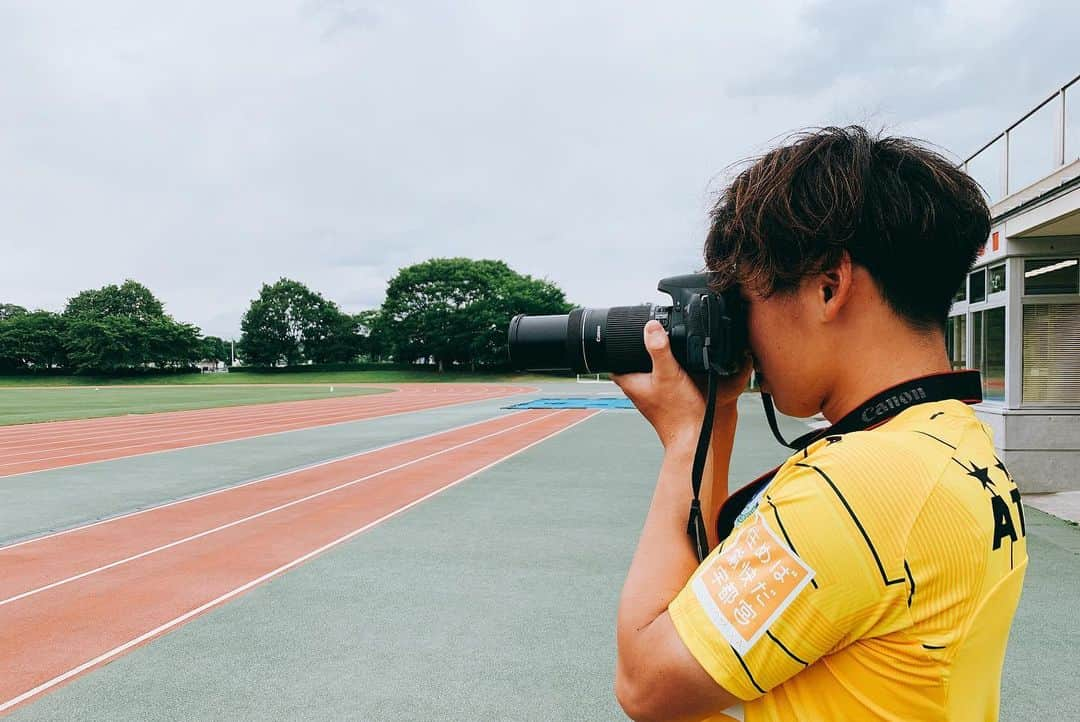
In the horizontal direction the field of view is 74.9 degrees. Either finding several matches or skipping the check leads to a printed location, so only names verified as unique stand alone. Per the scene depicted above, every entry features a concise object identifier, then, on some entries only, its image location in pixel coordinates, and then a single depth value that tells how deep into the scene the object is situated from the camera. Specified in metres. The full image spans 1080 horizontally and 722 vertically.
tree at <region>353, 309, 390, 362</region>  70.00
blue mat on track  22.78
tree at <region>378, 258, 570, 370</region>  60.97
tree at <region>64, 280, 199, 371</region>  63.91
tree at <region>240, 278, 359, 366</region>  73.00
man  0.72
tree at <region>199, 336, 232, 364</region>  112.14
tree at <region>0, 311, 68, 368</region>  65.75
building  7.64
